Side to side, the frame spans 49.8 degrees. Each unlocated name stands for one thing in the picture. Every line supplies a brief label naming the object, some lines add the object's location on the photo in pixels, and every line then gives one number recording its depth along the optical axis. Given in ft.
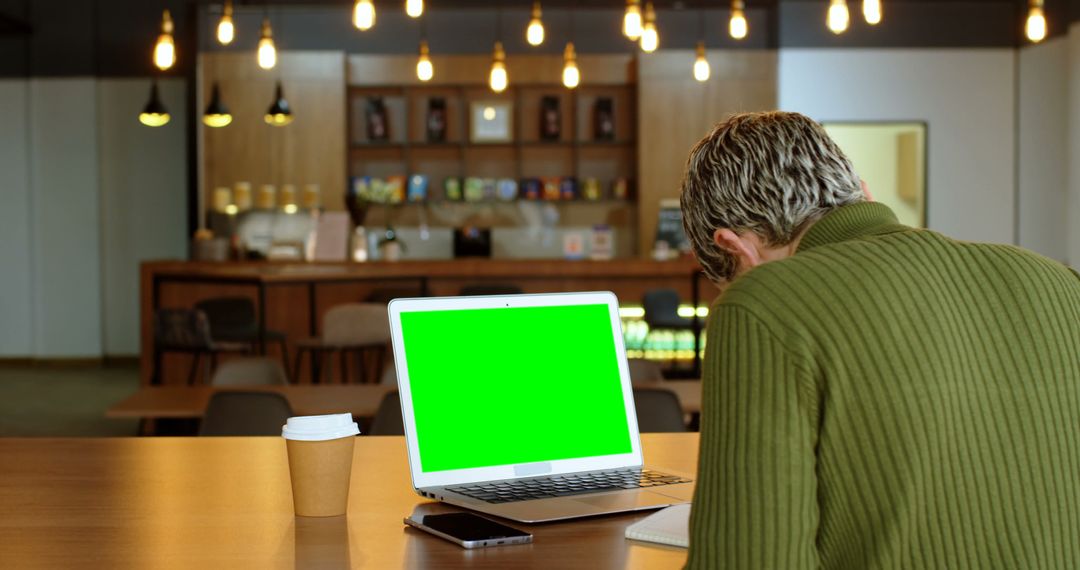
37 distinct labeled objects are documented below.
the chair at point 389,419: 11.98
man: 3.82
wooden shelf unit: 34.68
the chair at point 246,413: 12.46
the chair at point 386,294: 25.78
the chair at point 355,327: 21.01
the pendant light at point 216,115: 26.27
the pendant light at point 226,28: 18.86
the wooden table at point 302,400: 13.38
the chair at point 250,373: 15.84
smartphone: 5.12
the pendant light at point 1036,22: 18.34
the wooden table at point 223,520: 4.97
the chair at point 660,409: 12.77
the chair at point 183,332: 23.36
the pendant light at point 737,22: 19.43
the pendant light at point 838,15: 16.55
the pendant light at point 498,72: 24.71
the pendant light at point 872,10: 15.89
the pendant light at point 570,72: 24.57
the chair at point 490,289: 24.33
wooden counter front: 26.32
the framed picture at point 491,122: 34.58
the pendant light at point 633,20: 18.51
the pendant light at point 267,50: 20.29
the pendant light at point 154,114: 25.54
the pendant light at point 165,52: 19.70
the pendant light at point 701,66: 23.82
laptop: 6.07
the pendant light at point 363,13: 16.19
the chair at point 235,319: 24.67
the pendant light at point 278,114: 27.84
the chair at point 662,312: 26.89
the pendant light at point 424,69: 23.44
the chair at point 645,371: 16.17
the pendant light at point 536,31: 20.49
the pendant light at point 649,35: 20.39
